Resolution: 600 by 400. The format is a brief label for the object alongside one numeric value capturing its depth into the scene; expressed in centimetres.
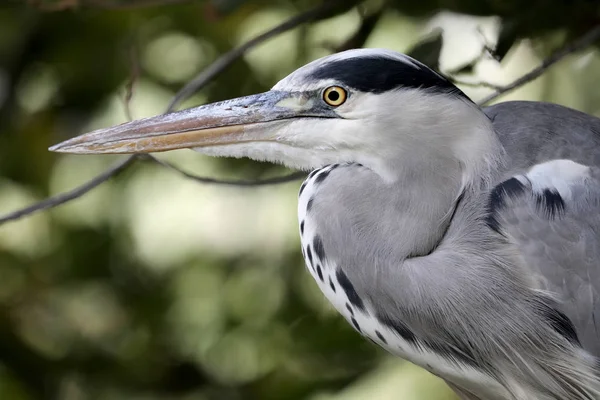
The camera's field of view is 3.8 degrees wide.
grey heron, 435
